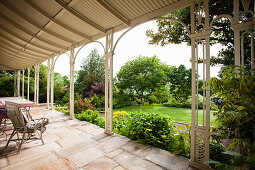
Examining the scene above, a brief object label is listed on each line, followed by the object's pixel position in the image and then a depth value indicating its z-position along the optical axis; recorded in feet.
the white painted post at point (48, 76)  22.49
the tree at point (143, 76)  30.01
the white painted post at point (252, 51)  5.70
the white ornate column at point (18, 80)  36.68
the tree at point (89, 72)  42.14
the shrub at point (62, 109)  23.98
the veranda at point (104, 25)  6.96
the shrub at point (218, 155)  7.30
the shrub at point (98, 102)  29.46
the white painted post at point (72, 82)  17.19
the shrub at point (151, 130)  9.56
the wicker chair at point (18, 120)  8.39
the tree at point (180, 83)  32.81
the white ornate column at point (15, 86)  38.84
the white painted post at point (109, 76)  11.75
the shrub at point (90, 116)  16.58
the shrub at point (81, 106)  20.86
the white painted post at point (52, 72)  21.23
